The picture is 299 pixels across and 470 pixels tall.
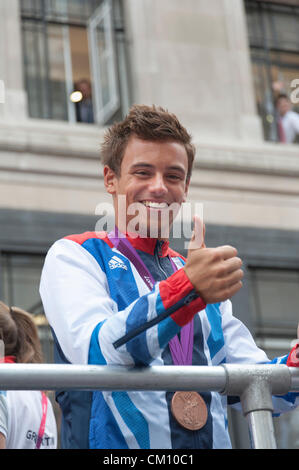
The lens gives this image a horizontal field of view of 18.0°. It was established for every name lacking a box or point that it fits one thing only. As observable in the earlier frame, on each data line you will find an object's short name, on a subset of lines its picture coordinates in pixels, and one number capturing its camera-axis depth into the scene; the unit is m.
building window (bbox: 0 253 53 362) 9.25
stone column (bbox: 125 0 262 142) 10.61
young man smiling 2.52
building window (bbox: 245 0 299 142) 11.30
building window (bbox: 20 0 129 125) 10.39
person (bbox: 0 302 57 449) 3.90
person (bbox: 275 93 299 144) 11.24
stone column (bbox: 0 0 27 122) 9.95
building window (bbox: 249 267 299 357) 10.03
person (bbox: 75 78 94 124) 10.52
